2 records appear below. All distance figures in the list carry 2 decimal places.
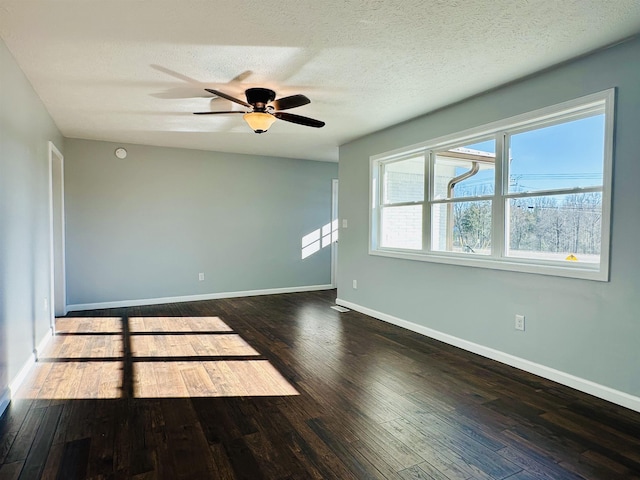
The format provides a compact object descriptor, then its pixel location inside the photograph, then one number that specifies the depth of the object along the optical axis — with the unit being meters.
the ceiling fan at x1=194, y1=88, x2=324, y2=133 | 3.09
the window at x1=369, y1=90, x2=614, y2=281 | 2.62
